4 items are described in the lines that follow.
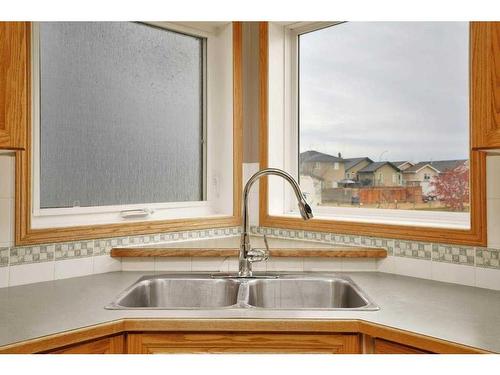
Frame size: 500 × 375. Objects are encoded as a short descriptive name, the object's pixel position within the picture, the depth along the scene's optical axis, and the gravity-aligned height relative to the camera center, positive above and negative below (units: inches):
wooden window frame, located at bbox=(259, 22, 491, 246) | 53.2 -1.9
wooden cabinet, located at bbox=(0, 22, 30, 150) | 53.3 +12.3
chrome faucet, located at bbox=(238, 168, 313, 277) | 67.3 -8.7
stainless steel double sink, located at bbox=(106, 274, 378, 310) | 69.5 -15.9
